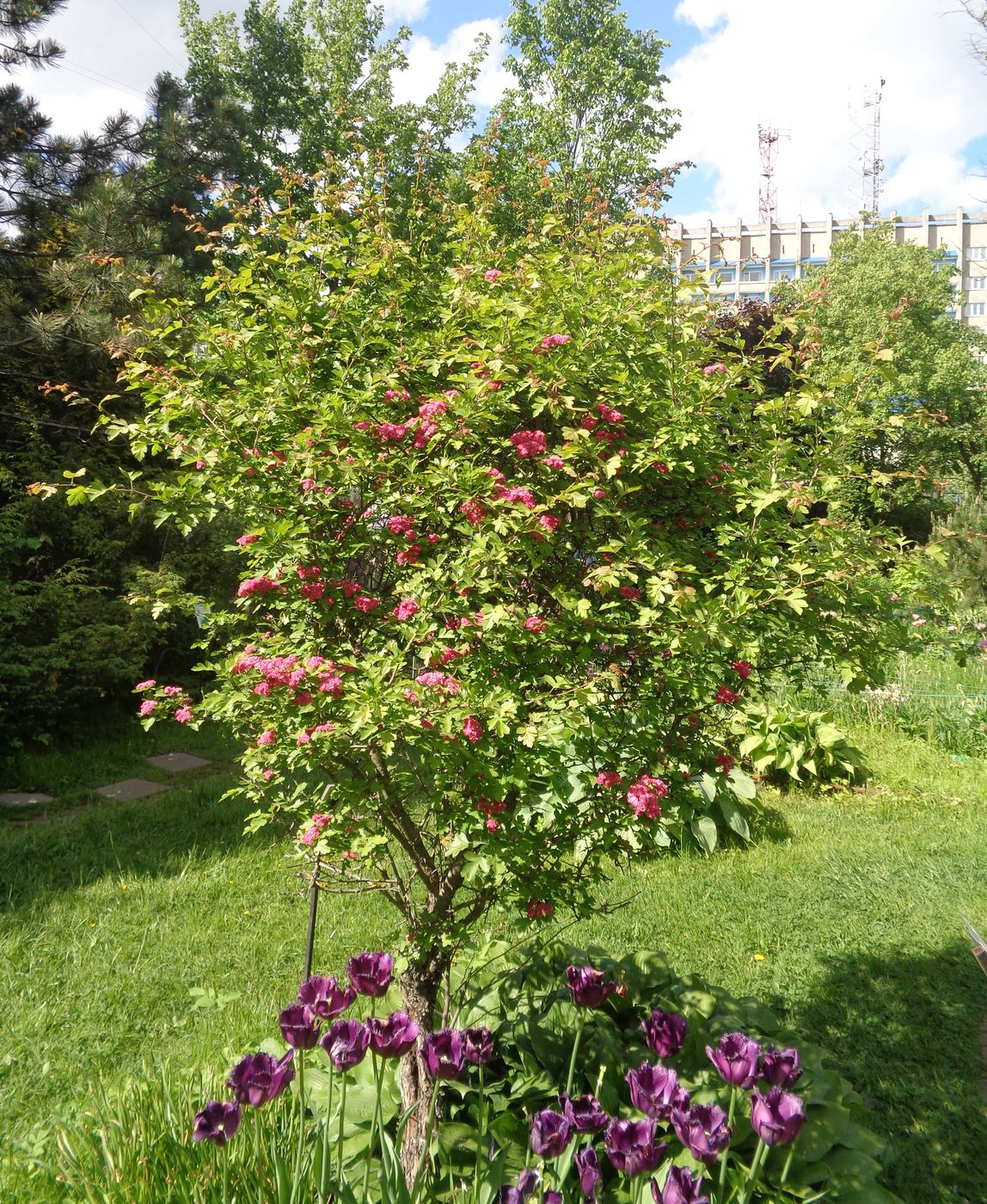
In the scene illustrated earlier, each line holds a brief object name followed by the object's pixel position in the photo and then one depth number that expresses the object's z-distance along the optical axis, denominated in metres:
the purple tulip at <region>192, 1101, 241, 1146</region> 1.50
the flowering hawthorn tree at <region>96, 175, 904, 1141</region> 2.12
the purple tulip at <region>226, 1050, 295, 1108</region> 1.51
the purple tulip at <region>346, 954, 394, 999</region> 1.72
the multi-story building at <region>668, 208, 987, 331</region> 68.50
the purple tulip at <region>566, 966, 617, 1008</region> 2.03
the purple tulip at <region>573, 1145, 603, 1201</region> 1.44
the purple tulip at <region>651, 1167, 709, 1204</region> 1.36
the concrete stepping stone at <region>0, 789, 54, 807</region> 5.70
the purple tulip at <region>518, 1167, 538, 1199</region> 1.51
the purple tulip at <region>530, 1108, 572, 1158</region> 1.49
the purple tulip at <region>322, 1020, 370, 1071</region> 1.54
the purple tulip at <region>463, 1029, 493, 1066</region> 1.89
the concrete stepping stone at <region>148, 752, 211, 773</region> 6.70
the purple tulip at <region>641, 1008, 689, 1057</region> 1.96
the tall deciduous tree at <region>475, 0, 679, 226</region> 18.88
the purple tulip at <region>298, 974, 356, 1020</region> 1.67
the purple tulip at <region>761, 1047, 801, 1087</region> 1.64
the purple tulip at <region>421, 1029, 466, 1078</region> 1.63
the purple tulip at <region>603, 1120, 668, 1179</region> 1.46
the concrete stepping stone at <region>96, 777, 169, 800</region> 5.95
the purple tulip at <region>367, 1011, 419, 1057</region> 1.58
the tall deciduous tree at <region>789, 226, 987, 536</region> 21.09
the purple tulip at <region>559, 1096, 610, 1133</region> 1.58
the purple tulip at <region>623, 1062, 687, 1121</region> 1.60
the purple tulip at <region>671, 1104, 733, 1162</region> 1.46
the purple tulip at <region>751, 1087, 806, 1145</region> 1.46
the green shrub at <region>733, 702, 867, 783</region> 5.49
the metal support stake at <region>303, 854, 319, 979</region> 2.86
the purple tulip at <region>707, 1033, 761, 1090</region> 1.65
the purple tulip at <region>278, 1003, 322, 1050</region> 1.56
